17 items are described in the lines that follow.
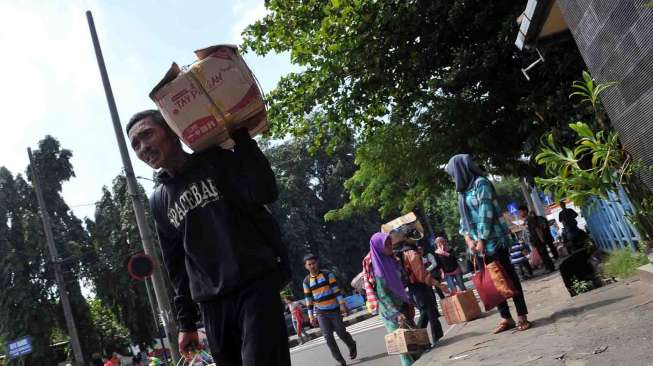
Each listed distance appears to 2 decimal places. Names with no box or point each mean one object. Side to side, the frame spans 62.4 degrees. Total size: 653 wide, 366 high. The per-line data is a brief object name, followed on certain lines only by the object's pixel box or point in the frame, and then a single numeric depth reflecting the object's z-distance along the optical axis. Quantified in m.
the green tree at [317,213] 38.78
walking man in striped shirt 8.77
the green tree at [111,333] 36.24
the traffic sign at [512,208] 26.92
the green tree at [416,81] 10.53
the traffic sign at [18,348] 22.09
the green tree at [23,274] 29.80
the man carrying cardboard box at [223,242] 2.48
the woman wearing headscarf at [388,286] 6.37
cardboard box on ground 7.38
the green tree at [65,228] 32.53
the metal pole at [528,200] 27.02
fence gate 6.89
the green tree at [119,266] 32.84
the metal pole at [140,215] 11.64
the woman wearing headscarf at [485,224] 5.41
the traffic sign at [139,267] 10.48
